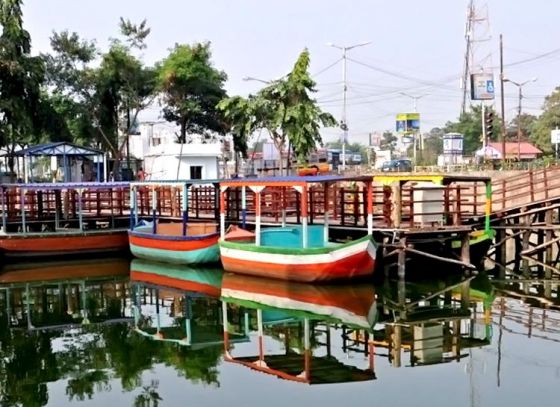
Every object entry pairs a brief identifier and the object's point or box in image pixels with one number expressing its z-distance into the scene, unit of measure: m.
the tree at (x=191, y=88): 45.19
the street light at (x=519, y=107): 52.56
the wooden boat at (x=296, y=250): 19.75
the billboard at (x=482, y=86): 50.12
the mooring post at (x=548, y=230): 22.86
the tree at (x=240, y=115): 37.94
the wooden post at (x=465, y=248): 22.09
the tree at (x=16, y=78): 36.22
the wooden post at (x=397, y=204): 20.91
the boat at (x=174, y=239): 24.25
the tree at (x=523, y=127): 102.96
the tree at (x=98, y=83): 44.71
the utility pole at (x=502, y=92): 45.39
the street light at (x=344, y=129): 44.60
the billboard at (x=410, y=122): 77.81
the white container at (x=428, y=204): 21.88
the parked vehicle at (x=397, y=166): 57.53
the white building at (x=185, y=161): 41.66
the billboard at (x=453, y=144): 60.78
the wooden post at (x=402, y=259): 20.98
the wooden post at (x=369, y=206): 20.28
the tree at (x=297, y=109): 35.84
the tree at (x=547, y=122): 79.62
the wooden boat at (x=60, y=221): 27.02
